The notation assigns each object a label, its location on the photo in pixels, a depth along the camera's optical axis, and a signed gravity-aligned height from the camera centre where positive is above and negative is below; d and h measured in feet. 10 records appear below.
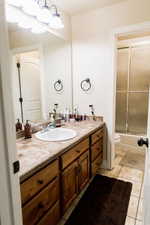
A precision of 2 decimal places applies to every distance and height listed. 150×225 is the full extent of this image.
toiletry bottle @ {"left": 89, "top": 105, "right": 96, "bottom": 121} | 8.17 -0.81
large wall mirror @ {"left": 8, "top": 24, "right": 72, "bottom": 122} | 5.25 +0.99
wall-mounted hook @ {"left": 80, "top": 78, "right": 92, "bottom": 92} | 8.02 +0.59
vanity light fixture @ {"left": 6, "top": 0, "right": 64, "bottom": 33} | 5.00 +2.98
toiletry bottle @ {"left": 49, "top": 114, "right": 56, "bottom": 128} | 6.90 -1.17
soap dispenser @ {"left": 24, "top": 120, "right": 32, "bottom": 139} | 5.47 -1.21
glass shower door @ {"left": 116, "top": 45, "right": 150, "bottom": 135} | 11.82 +0.47
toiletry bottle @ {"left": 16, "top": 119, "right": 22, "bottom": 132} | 5.51 -1.04
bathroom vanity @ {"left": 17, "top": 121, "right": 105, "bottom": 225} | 3.48 -2.21
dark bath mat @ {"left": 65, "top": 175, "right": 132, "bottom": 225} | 5.19 -4.14
